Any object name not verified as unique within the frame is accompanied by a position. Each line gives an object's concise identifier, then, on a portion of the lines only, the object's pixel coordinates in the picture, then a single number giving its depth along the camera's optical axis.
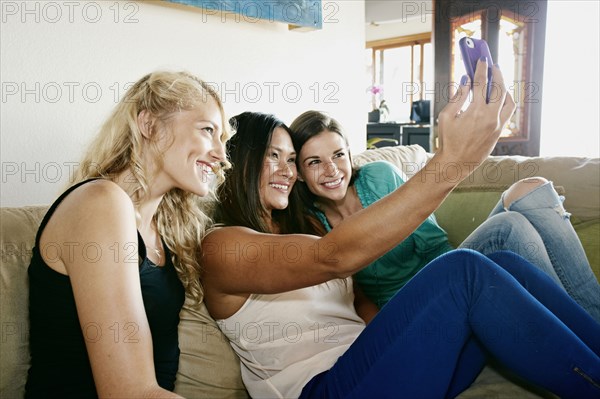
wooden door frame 3.95
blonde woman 0.87
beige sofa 1.05
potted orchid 6.84
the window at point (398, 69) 8.25
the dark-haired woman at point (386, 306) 0.98
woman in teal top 1.48
